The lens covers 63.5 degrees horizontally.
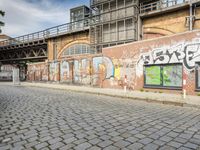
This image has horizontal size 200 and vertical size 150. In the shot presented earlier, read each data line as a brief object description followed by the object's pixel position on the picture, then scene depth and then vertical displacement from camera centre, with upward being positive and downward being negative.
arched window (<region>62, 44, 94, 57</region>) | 22.52 +3.35
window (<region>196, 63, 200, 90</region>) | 10.05 -0.23
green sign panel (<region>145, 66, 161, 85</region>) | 12.11 -0.20
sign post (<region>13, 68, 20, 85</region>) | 20.88 -0.53
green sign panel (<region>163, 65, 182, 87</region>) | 11.00 -0.19
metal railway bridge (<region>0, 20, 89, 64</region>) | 24.14 +5.10
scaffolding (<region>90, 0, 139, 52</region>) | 18.11 +6.02
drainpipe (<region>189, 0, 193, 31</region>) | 14.38 +4.75
